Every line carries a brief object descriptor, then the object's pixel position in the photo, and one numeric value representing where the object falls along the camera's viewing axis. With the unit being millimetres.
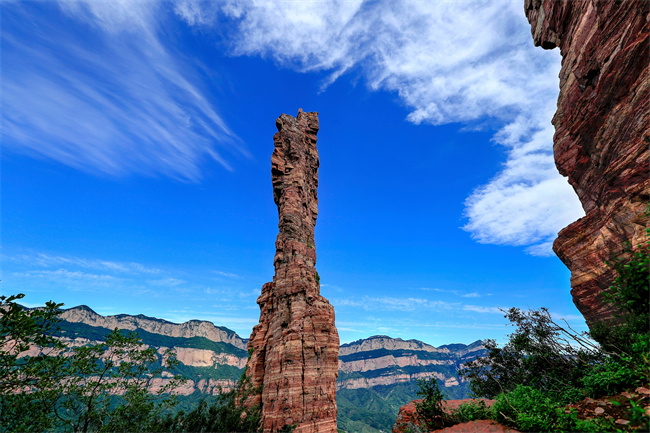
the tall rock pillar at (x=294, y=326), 32062
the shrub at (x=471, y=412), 15379
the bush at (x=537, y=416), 10580
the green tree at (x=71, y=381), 12703
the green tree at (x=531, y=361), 18562
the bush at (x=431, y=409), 17328
